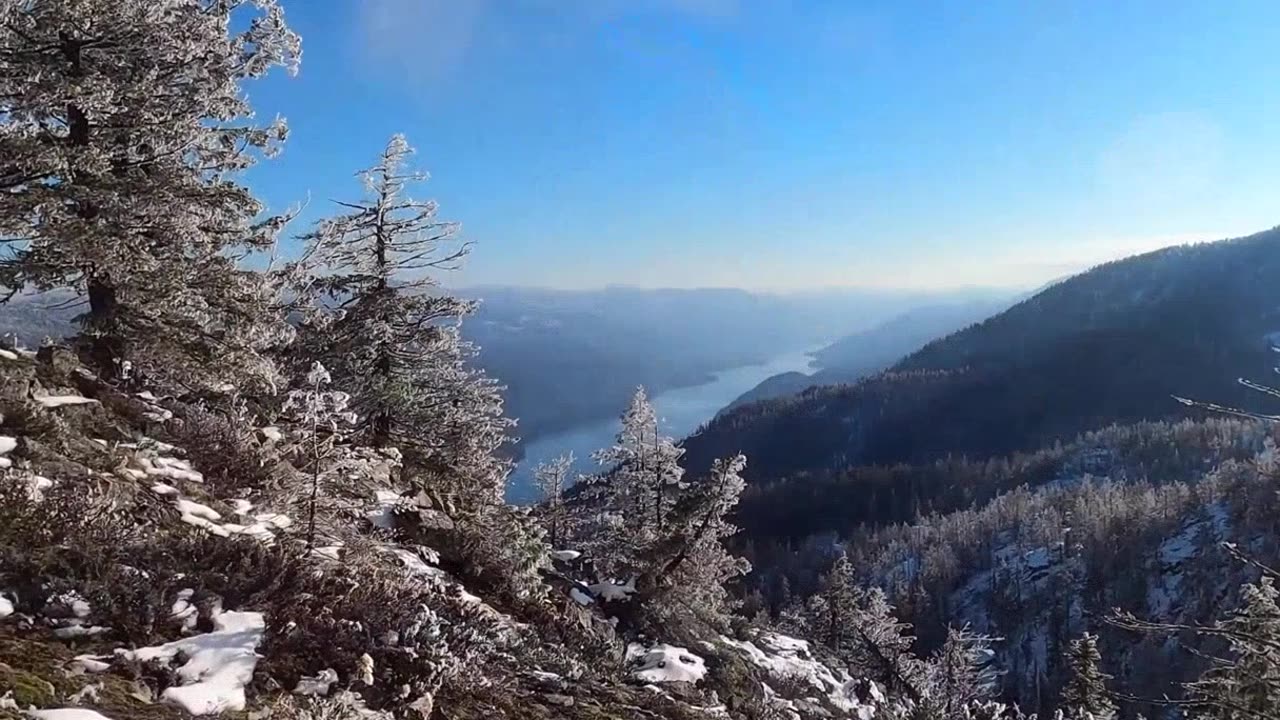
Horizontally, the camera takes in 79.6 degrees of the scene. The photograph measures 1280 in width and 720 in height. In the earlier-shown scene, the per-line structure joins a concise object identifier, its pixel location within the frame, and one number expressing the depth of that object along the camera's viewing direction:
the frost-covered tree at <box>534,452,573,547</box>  36.53
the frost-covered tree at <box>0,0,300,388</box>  10.90
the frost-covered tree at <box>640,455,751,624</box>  22.89
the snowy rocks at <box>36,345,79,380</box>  10.12
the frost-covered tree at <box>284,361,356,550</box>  7.57
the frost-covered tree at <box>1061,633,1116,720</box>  31.44
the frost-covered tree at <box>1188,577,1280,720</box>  21.02
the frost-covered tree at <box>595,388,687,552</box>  30.02
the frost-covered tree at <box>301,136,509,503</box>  18.19
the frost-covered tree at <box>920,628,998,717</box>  32.09
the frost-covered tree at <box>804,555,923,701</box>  39.62
